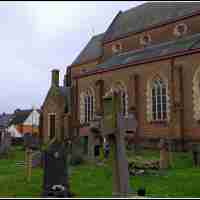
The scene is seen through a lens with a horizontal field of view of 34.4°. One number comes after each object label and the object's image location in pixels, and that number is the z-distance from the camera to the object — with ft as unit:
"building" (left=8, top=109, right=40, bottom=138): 180.97
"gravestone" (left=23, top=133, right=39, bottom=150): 88.51
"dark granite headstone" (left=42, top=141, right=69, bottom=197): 27.12
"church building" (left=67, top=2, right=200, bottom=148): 68.49
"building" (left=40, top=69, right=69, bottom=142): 115.96
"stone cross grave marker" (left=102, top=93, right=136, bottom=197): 24.80
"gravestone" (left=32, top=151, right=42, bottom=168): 51.93
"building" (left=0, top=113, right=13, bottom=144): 194.00
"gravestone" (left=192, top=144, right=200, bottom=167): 47.67
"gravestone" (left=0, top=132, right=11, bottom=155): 74.43
